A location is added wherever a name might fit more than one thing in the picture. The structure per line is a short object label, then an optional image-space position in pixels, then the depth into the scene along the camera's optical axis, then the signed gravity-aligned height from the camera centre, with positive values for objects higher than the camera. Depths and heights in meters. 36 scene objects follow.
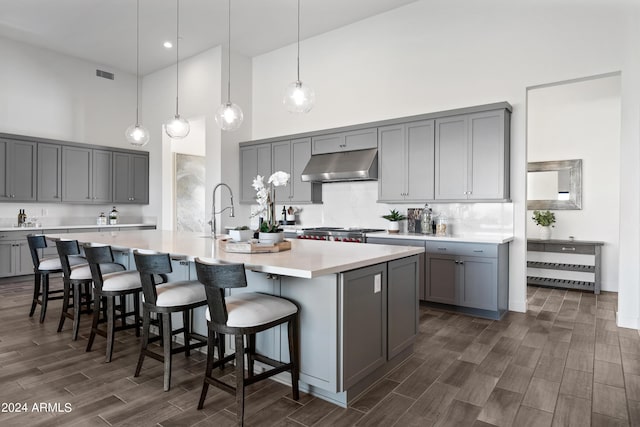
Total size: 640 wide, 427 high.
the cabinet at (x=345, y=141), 5.29 +1.00
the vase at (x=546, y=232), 6.09 -0.35
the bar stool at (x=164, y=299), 2.51 -0.60
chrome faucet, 3.84 -0.18
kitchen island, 2.26 -0.63
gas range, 4.98 -0.33
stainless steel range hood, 5.16 +0.61
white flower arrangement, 2.96 +0.04
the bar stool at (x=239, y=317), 2.07 -0.61
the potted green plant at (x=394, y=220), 5.11 -0.14
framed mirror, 5.99 +0.41
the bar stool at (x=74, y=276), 3.37 -0.61
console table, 5.52 -0.83
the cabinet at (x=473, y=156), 4.30 +0.63
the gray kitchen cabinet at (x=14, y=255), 5.90 -0.73
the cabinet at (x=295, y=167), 6.05 +0.69
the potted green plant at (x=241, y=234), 3.26 -0.21
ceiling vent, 7.57 +2.70
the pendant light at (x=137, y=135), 4.55 +0.89
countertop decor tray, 2.77 -0.28
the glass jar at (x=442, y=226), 4.84 -0.21
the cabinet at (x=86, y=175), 6.94 +0.64
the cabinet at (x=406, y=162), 4.78 +0.62
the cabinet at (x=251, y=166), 6.56 +0.76
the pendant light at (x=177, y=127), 4.38 +0.94
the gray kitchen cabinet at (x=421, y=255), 4.55 -0.54
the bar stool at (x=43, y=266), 3.90 -0.58
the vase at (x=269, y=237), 2.98 -0.22
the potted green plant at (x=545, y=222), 6.07 -0.19
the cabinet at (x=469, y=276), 4.12 -0.74
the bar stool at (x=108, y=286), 2.96 -0.61
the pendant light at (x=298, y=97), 3.54 +1.05
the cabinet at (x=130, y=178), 7.67 +0.64
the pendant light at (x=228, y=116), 3.97 +0.97
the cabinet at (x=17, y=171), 6.13 +0.63
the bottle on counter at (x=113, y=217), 7.62 -0.16
